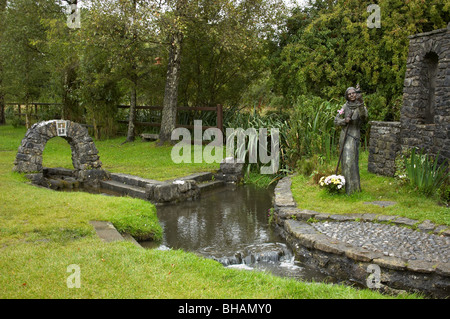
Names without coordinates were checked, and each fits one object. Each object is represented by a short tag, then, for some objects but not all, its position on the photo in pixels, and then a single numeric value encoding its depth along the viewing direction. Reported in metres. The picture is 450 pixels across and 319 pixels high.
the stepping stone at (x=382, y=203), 7.08
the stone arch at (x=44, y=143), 9.79
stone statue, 7.17
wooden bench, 16.08
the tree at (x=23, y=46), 18.34
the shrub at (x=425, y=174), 7.18
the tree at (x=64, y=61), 15.99
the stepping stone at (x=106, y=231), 5.31
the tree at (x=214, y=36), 12.91
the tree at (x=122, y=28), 12.49
